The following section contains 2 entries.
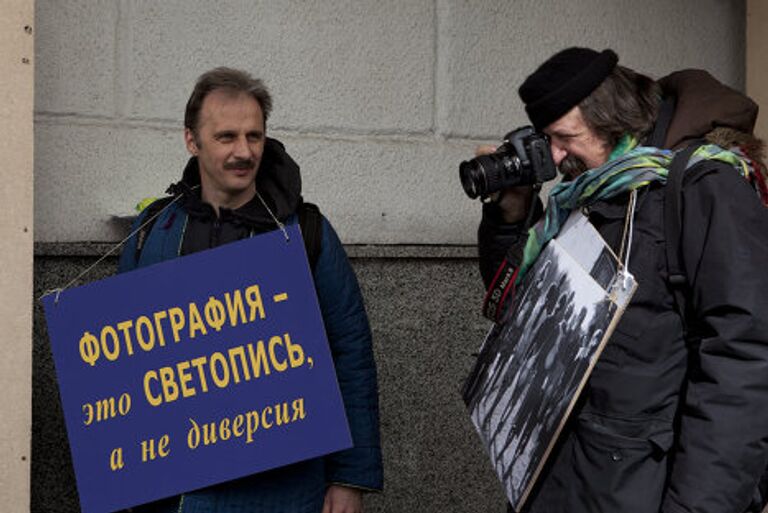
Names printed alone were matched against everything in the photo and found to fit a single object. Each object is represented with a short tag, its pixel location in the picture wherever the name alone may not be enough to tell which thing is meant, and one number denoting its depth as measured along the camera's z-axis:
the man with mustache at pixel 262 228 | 3.25
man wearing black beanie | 2.32
